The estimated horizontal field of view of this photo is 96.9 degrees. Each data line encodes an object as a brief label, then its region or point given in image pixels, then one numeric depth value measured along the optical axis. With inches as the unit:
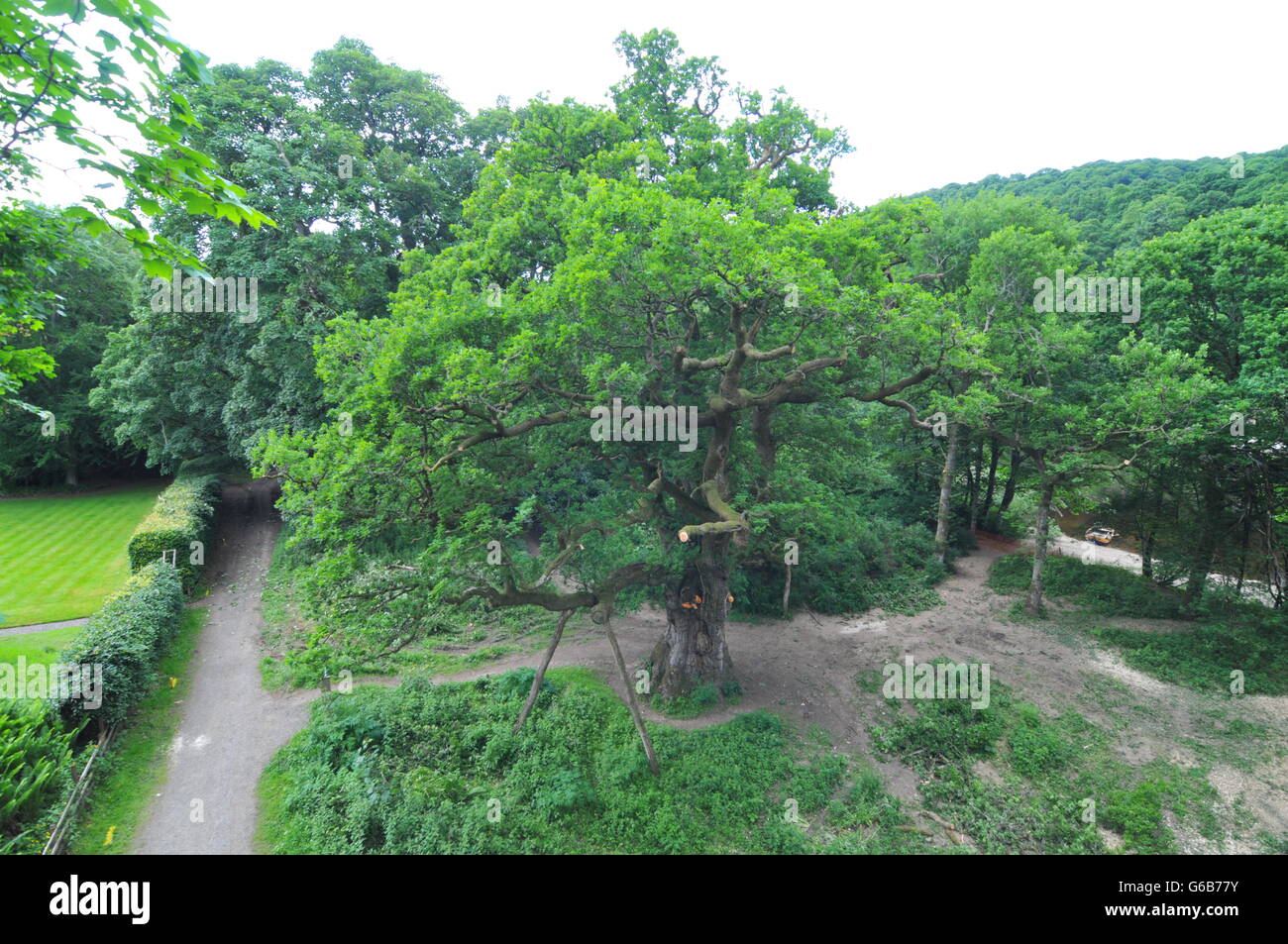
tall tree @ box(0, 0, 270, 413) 123.6
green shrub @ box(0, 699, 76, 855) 361.1
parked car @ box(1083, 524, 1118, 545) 1107.9
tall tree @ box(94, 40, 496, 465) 789.2
